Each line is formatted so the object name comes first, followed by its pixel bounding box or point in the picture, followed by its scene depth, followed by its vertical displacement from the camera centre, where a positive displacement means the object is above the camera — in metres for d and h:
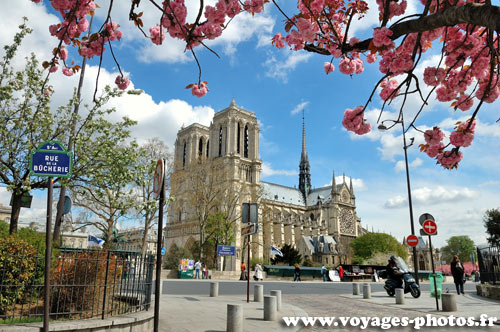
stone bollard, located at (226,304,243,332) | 6.91 -1.23
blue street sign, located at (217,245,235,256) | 28.94 +0.03
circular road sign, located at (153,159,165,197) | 5.44 +1.06
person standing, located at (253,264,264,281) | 31.17 -1.90
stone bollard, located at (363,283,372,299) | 14.76 -1.60
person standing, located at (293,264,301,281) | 33.54 -1.97
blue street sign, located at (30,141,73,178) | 5.25 +1.23
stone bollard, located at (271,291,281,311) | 10.42 -1.34
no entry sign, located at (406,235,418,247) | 16.48 +0.52
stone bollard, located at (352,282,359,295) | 16.81 -1.65
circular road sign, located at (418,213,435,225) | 12.46 +1.14
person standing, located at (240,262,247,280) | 32.88 -2.11
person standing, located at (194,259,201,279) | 34.18 -1.69
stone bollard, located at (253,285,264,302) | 12.94 -1.46
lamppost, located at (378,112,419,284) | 22.06 +3.92
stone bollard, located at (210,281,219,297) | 14.94 -1.55
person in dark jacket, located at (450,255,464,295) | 15.69 -0.77
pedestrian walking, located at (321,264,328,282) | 36.14 -2.05
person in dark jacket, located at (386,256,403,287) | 15.22 -0.77
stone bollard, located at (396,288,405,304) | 12.54 -1.42
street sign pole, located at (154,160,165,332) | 4.98 +0.00
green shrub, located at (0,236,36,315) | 6.23 -0.32
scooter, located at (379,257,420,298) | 14.85 -1.28
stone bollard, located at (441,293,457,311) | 10.42 -1.36
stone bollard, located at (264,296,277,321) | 8.61 -1.31
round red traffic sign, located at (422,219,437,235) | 12.07 +0.80
